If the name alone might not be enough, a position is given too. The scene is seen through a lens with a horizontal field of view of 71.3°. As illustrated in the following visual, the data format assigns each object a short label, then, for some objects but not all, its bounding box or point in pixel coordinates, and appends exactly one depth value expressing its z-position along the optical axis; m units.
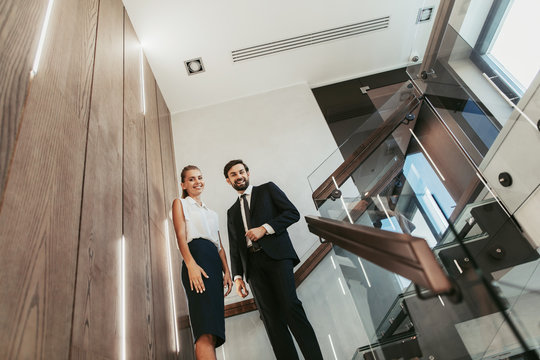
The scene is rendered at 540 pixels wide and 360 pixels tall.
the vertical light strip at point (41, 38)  1.65
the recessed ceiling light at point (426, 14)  4.71
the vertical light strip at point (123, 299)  1.90
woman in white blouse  2.23
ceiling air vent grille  4.68
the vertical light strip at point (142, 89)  3.64
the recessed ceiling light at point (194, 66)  4.58
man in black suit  2.35
